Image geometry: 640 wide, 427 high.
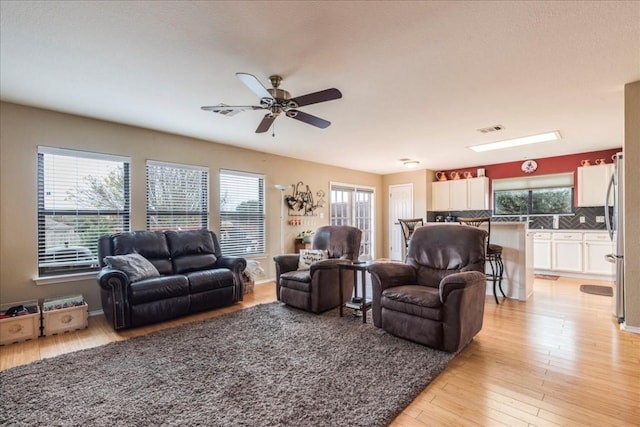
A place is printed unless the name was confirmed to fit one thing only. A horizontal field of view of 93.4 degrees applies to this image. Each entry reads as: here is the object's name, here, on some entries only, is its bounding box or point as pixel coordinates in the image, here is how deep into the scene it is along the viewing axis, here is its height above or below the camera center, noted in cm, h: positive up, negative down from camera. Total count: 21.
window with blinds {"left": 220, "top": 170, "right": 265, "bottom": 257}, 512 +3
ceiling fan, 239 +98
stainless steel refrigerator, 312 -26
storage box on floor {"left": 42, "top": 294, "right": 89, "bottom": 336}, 311 -103
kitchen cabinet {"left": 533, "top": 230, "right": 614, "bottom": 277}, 547 -77
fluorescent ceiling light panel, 457 +116
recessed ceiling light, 638 +108
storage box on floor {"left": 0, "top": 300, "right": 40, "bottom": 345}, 287 -103
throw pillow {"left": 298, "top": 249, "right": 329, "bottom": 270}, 408 -57
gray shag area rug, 178 -118
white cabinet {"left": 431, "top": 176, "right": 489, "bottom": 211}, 708 +46
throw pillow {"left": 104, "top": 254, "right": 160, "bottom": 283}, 334 -56
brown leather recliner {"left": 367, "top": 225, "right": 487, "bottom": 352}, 253 -72
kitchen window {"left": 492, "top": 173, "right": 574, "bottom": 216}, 619 +37
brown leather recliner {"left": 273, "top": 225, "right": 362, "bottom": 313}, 361 -76
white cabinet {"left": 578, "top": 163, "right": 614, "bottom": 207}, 556 +53
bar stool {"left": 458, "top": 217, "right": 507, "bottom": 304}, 413 -65
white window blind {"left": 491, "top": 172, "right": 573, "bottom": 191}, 618 +66
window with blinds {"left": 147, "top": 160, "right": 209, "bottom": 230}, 433 +30
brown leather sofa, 317 -72
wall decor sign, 608 +28
